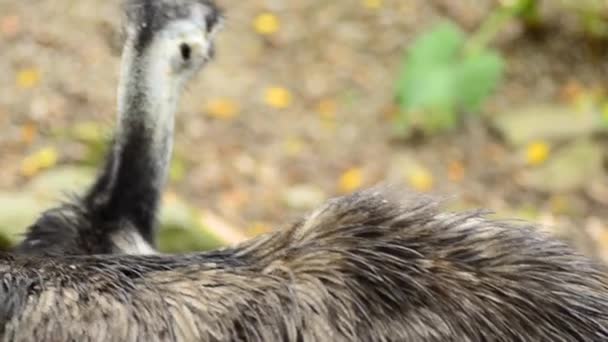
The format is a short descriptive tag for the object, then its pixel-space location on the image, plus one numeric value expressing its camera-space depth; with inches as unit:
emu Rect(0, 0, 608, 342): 129.6
